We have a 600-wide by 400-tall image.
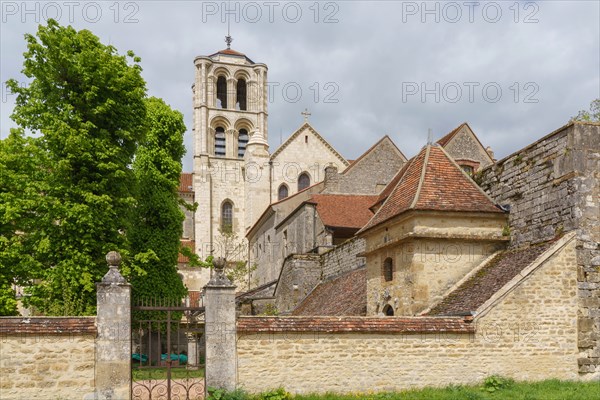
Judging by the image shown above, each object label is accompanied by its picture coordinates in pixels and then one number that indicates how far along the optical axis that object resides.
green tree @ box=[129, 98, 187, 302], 24.28
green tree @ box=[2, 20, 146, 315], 18.59
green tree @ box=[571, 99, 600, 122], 34.16
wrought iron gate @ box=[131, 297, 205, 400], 11.98
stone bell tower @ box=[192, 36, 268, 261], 53.75
